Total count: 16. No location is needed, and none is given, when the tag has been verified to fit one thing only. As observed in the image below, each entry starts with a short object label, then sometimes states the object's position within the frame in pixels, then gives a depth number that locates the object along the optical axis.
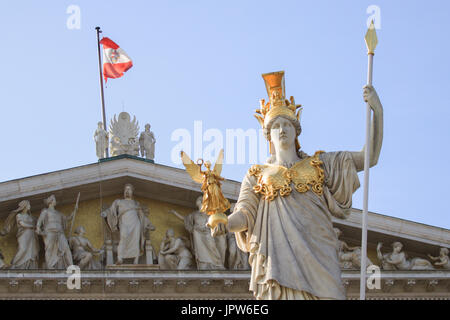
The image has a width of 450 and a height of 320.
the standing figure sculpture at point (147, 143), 28.58
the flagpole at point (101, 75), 31.45
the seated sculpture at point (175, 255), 27.03
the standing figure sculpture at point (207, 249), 26.78
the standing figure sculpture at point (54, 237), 26.62
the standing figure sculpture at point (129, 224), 26.78
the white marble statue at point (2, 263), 26.67
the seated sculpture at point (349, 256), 26.55
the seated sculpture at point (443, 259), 27.56
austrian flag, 32.09
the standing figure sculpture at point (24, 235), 26.70
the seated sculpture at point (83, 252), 26.77
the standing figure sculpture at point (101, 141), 28.64
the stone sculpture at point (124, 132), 28.75
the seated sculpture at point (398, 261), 27.36
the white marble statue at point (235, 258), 26.84
